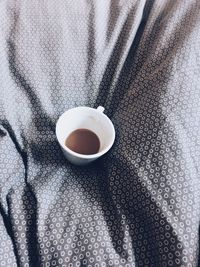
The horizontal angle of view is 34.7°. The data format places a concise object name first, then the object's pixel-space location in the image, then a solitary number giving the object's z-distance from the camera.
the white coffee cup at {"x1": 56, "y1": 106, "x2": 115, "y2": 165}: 0.74
